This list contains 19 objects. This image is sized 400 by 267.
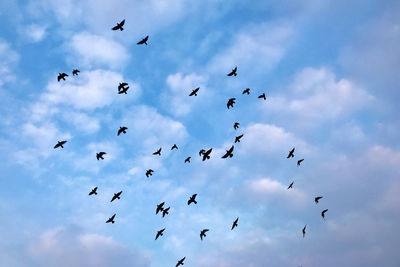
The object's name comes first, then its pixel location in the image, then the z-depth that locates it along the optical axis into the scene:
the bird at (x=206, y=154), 47.44
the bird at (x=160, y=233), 52.28
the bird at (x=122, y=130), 51.03
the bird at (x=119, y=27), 44.98
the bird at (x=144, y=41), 47.93
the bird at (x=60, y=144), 52.08
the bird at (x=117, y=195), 51.72
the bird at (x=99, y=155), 51.24
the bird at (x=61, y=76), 50.19
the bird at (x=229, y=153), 47.12
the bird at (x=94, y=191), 51.63
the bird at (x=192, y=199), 50.60
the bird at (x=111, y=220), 53.28
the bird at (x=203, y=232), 49.12
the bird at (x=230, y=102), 51.57
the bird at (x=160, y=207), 49.93
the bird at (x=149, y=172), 54.00
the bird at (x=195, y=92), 50.29
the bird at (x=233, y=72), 49.34
